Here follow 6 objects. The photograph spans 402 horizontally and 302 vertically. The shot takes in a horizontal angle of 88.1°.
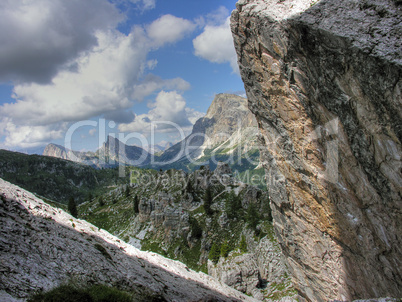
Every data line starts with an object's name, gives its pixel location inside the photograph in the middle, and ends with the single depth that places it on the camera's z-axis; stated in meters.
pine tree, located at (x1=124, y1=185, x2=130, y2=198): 134.75
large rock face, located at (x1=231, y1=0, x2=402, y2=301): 10.99
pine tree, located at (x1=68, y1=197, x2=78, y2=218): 94.50
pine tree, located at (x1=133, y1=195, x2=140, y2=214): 103.72
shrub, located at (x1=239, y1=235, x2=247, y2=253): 49.34
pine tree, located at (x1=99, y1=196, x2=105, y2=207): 139.95
